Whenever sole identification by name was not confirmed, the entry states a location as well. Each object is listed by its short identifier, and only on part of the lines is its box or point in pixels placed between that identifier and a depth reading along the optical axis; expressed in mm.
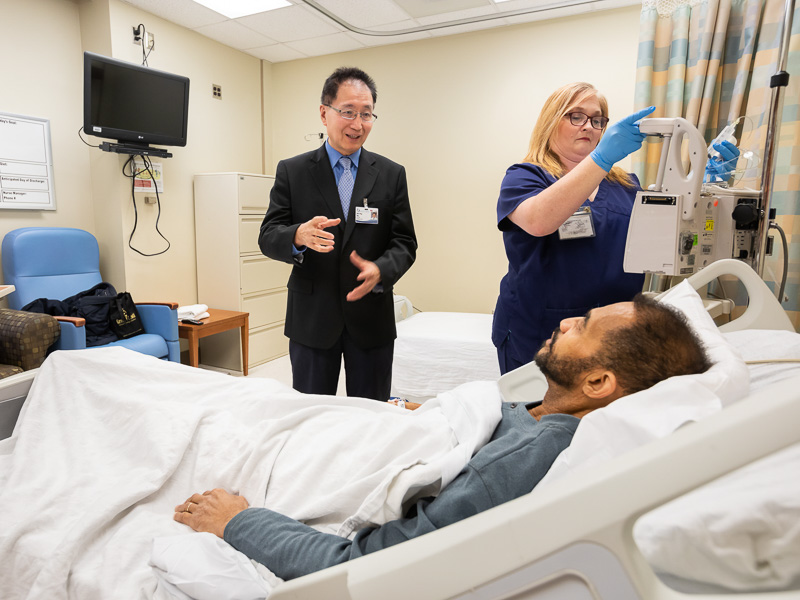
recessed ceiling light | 3551
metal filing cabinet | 4016
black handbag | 3139
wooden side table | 3514
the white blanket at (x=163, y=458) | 947
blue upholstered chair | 3145
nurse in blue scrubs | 1554
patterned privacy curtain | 2475
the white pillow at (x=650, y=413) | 646
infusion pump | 1448
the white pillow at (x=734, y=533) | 483
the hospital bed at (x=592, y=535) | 436
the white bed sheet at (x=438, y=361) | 3045
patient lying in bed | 824
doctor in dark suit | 2014
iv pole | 1632
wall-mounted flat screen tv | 3221
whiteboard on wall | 3160
